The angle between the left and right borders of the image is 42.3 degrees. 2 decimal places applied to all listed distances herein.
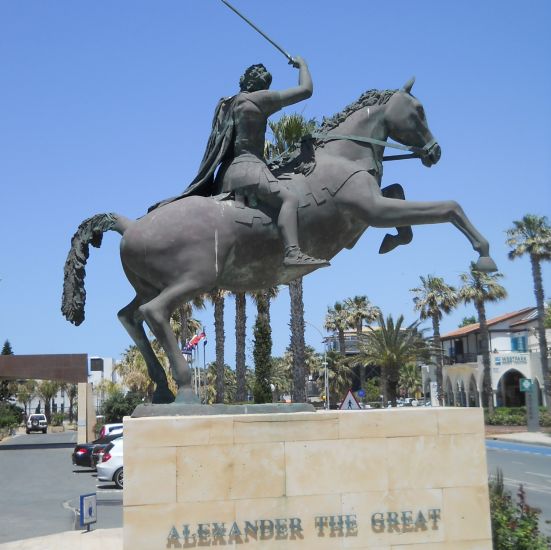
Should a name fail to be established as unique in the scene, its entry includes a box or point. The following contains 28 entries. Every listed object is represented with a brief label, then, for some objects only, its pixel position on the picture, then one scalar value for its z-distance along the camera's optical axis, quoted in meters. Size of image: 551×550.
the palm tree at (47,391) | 91.31
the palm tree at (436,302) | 56.06
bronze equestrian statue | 6.80
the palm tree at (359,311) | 68.62
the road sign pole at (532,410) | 38.41
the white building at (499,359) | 54.31
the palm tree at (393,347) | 38.81
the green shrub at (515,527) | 7.27
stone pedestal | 5.88
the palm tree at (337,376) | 66.75
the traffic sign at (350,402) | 16.84
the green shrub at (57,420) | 84.88
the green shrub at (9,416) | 63.66
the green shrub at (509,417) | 44.81
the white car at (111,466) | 19.81
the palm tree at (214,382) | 65.44
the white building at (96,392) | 94.56
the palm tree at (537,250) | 45.21
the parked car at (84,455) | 27.61
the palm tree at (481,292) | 53.28
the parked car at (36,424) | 71.88
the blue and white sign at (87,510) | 12.13
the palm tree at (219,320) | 33.97
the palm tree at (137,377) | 55.31
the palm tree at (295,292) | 24.55
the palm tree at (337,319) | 69.25
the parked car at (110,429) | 27.38
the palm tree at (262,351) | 26.64
